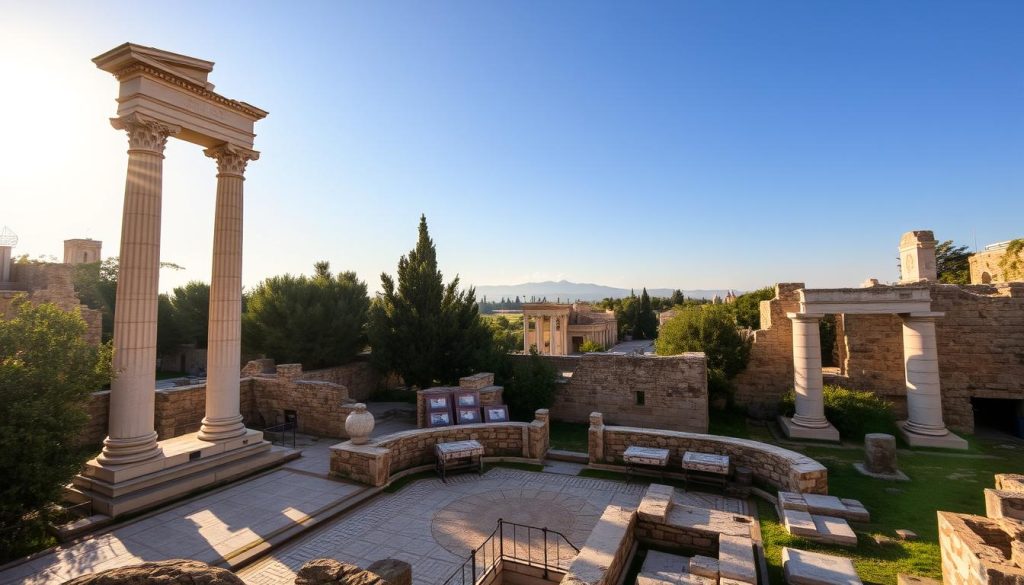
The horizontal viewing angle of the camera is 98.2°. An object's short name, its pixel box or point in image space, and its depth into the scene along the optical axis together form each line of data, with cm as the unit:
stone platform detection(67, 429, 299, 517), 923
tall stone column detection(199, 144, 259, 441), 1177
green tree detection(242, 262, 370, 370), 2198
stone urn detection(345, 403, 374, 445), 1105
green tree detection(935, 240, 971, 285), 3948
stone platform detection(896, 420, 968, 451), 1472
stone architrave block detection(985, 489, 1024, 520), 748
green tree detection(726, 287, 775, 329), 3052
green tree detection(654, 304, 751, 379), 1936
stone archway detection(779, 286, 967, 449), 1531
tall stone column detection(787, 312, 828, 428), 1598
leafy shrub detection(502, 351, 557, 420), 1797
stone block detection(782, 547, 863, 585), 617
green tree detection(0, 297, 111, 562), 735
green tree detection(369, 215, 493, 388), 1997
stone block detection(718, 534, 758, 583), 616
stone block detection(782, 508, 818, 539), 786
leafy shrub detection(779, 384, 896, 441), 1584
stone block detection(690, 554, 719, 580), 647
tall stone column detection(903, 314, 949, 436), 1528
